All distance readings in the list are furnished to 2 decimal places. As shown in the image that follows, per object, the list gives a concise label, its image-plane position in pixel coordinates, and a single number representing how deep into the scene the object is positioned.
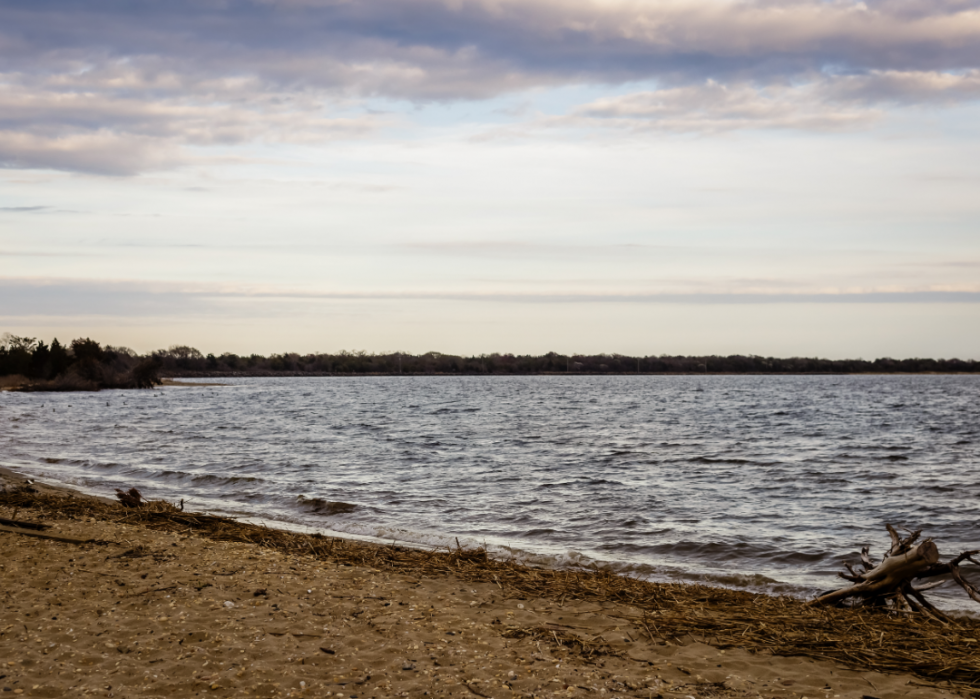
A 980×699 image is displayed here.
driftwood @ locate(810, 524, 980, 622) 7.35
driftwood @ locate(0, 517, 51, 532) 10.59
